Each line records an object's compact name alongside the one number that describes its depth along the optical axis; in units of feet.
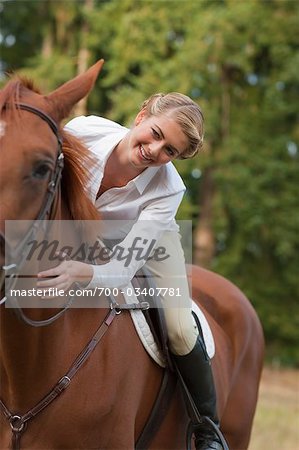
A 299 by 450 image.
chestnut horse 14.46
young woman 18.79
